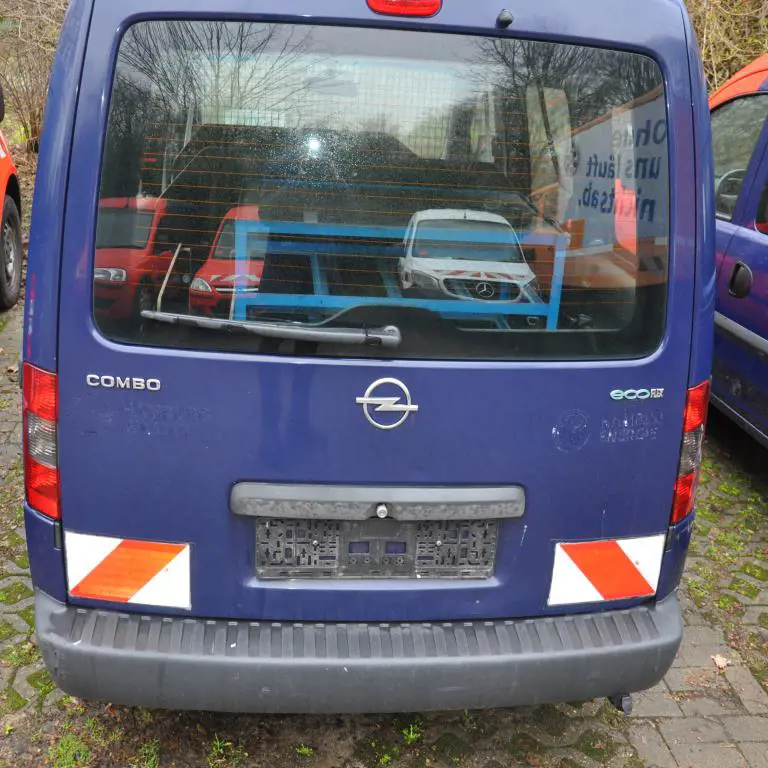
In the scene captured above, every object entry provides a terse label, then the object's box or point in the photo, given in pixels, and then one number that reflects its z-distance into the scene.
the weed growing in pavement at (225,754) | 2.54
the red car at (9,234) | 6.62
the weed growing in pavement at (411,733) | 2.68
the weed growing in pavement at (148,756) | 2.52
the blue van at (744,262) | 4.18
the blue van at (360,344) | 1.92
